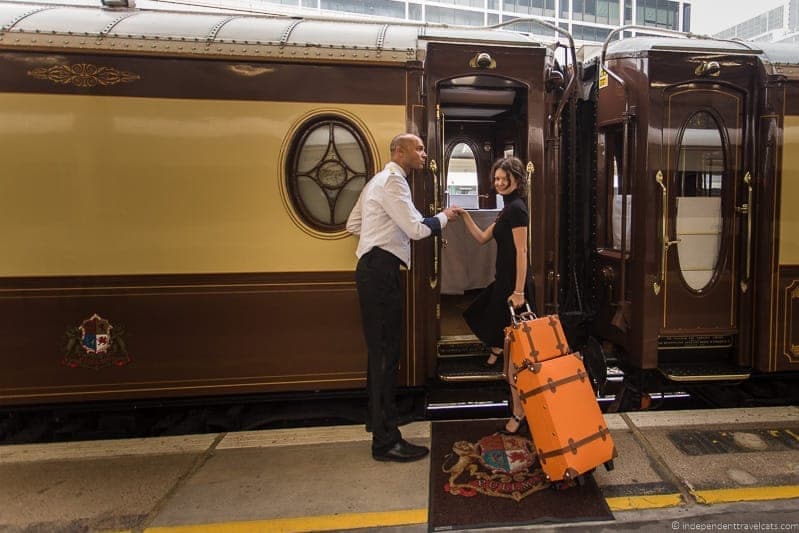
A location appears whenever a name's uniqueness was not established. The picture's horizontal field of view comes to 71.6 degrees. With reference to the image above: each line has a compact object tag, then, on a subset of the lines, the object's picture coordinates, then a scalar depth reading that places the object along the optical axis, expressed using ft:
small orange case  10.13
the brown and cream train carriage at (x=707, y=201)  13.97
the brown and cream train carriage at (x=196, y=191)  11.81
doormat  9.39
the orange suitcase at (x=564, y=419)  9.59
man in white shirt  10.90
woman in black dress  11.71
